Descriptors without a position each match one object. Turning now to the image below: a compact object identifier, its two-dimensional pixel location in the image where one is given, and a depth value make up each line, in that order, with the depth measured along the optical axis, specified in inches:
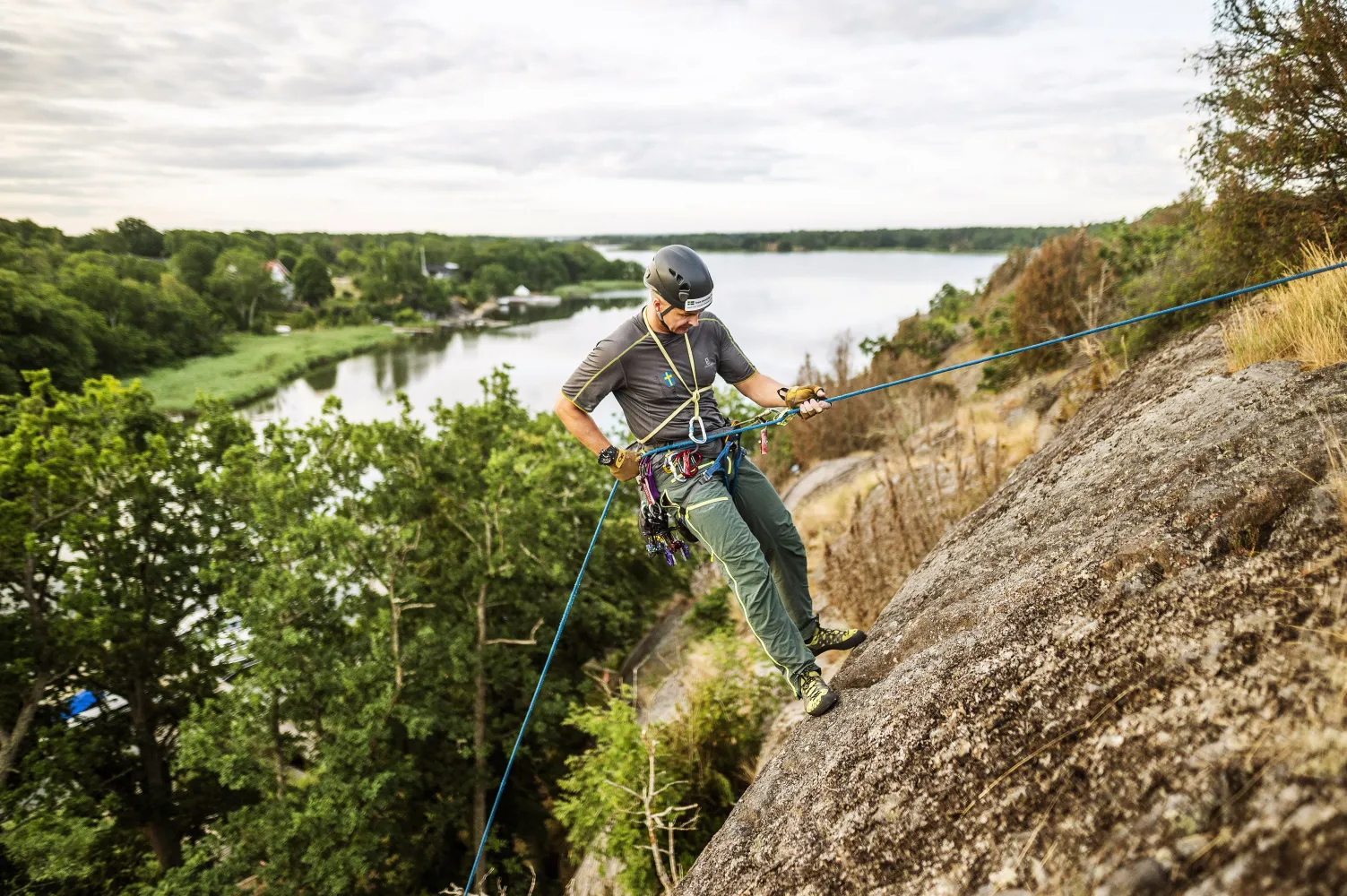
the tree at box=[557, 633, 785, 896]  200.1
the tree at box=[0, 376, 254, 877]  481.7
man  143.4
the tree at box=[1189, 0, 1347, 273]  177.6
